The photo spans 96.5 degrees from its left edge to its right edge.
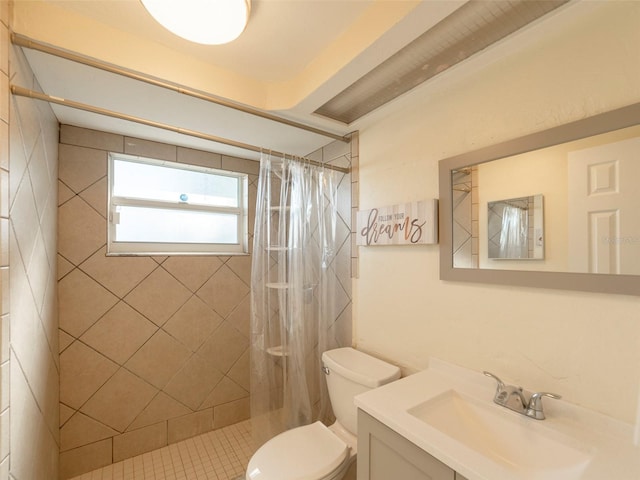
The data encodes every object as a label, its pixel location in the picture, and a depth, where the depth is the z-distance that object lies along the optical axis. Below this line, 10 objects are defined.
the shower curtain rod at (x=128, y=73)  0.99
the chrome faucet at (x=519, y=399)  0.91
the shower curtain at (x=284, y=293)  1.66
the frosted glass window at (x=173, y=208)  1.90
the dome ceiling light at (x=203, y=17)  0.86
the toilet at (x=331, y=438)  1.15
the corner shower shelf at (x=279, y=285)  1.68
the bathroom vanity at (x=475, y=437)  0.74
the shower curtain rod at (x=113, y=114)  0.98
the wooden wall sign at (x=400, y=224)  1.30
